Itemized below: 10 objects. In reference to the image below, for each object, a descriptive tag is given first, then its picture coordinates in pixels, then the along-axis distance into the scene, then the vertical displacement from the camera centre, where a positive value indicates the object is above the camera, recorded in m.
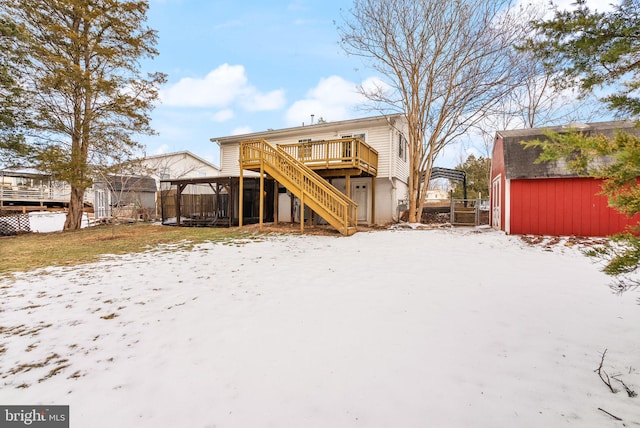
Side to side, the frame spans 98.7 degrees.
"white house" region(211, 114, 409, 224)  11.35 +2.38
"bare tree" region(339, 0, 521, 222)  11.17 +6.56
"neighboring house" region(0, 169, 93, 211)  22.34 +1.36
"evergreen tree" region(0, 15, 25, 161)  8.92 +4.31
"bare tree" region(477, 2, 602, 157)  10.74 +5.78
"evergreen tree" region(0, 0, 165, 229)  10.88 +5.50
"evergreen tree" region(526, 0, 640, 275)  1.77 +1.31
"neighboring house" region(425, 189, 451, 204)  53.22 +3.42
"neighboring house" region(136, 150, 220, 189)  23.51 +4.39
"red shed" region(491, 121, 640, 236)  8.44 +0.42
